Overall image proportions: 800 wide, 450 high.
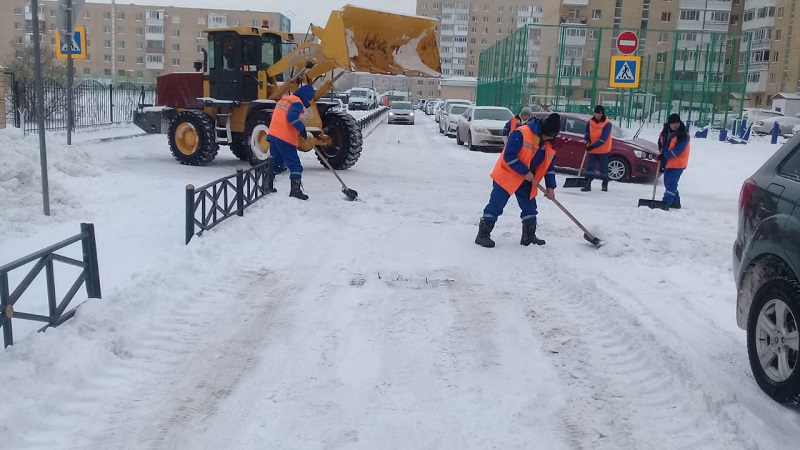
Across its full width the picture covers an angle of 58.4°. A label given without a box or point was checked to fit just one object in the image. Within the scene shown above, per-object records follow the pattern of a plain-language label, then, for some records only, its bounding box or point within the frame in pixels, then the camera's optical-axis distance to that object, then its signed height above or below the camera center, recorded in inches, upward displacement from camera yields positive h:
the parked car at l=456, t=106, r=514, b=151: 872.3 -29.3
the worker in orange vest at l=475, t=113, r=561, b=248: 328.5 -31.3
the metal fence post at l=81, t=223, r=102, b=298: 219.3 -54.8
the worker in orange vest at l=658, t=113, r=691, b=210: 468.4 -30.0
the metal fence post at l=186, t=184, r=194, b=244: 300.7 -51.4
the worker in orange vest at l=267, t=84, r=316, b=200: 438.9 -23.5
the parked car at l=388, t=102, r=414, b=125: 1535.4 -31.4
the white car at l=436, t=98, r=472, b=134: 1242.9 -32.8
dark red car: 615.5 -38.4
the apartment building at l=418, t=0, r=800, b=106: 2491.4 +321.2
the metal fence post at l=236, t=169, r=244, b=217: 363.9 -50.8
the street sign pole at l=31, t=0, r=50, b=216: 312.5 +1.5
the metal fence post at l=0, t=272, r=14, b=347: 172.6 -55.8
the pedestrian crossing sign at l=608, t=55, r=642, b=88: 665.6 +34.2
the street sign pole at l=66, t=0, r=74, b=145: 410.9 +15.1
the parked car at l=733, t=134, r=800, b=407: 160.1 -37.1
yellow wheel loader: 533.3 +9.8
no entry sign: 676.7 +62.3
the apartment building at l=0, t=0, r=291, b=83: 3440.0 +253.2
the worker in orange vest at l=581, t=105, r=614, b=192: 552.4 -26.0
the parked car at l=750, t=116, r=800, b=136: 1573.6 -19.9
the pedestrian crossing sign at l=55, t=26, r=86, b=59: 625.6 +31.6
